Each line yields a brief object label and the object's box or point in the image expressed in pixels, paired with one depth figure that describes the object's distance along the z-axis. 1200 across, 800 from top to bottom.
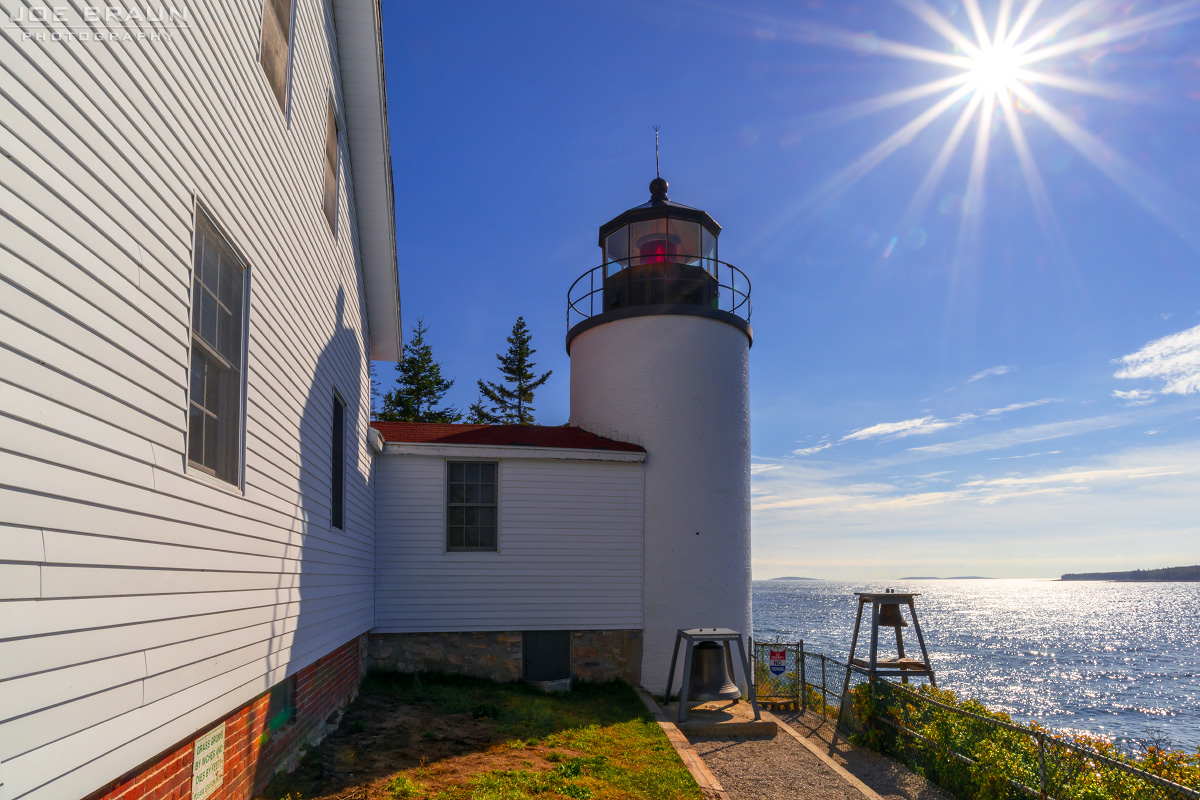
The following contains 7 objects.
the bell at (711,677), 12.07
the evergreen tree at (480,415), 39.46
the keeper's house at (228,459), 3.08
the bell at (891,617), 13.16
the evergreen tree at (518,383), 40.66
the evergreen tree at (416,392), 36.94
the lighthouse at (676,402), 14.82
